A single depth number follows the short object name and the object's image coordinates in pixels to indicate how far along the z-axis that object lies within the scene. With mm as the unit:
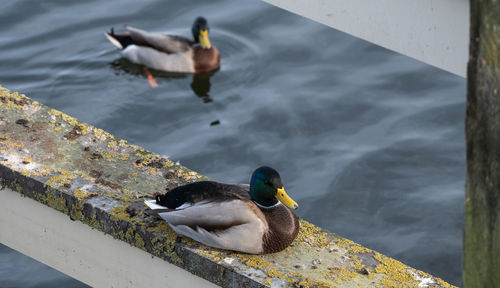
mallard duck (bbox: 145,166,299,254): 6835
